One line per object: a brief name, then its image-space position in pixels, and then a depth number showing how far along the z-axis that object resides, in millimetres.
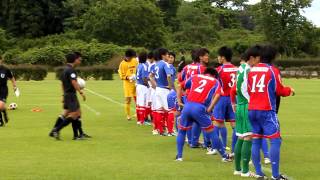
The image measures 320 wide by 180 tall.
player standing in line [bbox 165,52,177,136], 14016
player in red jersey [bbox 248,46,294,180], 8844
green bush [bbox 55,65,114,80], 47094
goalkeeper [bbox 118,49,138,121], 18016
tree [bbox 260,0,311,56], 78375
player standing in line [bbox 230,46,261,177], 9414
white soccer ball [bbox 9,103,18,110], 22266
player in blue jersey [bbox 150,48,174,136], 13836
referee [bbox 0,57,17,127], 18562
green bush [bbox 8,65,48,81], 45688
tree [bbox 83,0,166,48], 74125
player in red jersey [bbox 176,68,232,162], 10445
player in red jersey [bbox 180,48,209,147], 11453
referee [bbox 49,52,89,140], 13617
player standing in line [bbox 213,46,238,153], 11250
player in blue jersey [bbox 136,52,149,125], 16672
